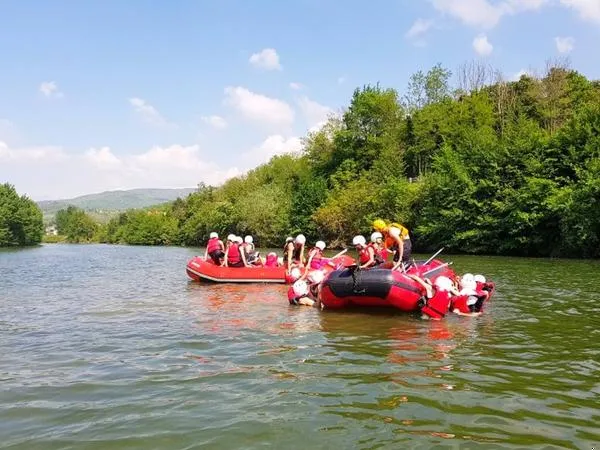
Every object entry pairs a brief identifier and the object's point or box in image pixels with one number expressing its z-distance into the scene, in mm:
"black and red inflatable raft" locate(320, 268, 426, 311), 10984
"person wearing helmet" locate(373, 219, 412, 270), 12125
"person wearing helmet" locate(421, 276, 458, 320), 10773
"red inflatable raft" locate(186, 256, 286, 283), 17344
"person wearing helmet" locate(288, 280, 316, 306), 13008
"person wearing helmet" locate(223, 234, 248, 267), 18172
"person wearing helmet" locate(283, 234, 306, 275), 16672
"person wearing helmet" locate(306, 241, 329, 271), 15739
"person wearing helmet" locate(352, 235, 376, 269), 11898
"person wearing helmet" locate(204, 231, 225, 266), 18672
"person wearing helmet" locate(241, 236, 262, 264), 18422
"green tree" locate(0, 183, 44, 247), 82812
